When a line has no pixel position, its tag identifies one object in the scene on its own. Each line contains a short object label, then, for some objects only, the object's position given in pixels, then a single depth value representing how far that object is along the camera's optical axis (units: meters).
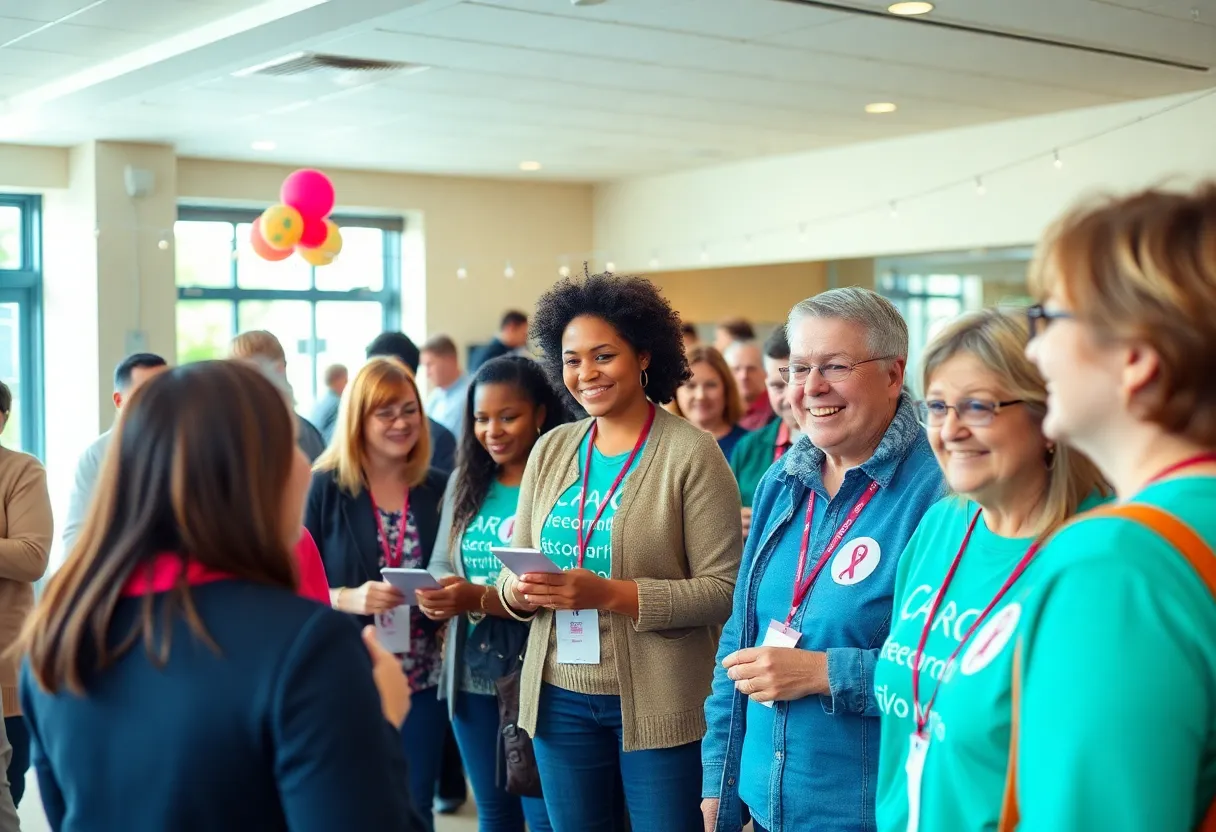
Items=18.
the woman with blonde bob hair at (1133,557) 0.98
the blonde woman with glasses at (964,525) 1.56
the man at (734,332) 6.95
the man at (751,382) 5.77
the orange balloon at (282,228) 6.39
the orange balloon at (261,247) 6.49
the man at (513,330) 8.62
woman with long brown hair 1.22
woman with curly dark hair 2.55
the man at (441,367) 7.47
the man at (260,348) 5.17
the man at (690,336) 6.77
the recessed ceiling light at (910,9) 4.96
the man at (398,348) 5.52
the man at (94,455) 3.58
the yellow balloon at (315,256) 6.78
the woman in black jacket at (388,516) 3.38
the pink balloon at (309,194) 6.54
